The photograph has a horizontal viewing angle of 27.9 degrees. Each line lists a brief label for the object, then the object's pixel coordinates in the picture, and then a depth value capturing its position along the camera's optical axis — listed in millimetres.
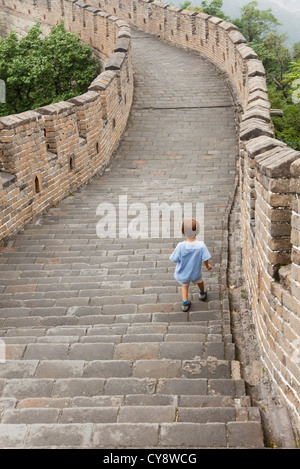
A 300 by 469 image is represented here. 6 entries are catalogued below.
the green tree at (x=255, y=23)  31266
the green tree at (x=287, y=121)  14359
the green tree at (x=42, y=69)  16547
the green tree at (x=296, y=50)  30508
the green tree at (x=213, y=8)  31031
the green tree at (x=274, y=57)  26055
